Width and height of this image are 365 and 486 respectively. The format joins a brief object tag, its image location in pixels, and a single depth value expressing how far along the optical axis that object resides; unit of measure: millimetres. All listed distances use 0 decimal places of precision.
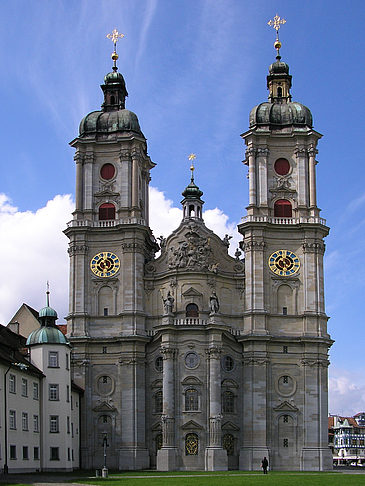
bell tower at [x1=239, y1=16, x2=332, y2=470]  86438
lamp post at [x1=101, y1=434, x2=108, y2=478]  63578
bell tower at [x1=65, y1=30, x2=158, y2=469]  87125
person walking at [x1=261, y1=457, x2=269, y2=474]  72769
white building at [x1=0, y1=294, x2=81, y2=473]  65062
